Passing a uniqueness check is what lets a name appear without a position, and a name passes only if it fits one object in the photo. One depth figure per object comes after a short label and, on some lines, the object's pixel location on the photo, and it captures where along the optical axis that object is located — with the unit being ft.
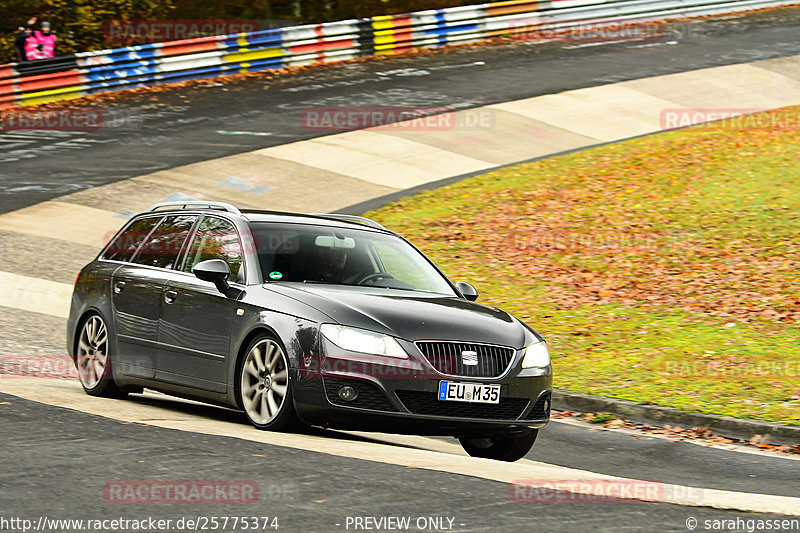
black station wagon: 51.60
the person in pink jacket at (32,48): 187.73
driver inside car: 57.88
